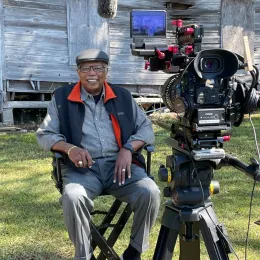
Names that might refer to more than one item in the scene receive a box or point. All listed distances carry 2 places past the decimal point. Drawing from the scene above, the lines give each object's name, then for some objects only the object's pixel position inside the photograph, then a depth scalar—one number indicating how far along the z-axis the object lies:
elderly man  2.80
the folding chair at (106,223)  2.83
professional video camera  2.40
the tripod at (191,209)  2.53
